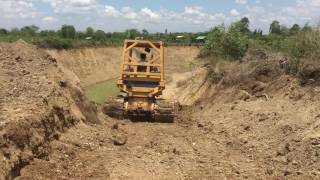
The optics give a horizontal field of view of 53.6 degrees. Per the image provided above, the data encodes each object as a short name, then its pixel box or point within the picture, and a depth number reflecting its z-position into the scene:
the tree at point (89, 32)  42.57
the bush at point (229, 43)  18.41
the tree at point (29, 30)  37.65
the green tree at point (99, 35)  41.25
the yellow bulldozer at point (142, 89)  11.73
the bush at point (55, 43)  28.09
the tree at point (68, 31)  38.47
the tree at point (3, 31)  37.24
